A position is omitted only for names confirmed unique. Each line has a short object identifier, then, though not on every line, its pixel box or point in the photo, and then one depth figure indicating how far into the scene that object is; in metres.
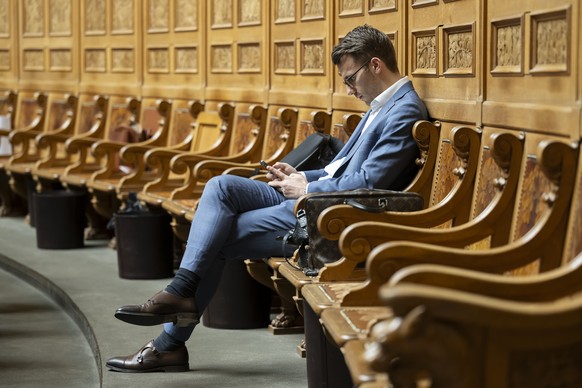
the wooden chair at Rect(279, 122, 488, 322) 3.65
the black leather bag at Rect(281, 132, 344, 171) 4.86
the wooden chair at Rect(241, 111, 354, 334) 4.82
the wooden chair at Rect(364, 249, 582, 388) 2.19
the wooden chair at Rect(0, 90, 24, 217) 8.84
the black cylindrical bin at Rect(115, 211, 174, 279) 6.29
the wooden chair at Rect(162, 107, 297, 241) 5.81
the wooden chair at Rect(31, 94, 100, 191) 7.83
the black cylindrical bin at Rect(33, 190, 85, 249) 7.34
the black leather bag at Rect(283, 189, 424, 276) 3.69
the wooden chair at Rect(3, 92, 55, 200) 8.34
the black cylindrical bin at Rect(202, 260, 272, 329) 5.11
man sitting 4.14
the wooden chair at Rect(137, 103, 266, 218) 6.24
